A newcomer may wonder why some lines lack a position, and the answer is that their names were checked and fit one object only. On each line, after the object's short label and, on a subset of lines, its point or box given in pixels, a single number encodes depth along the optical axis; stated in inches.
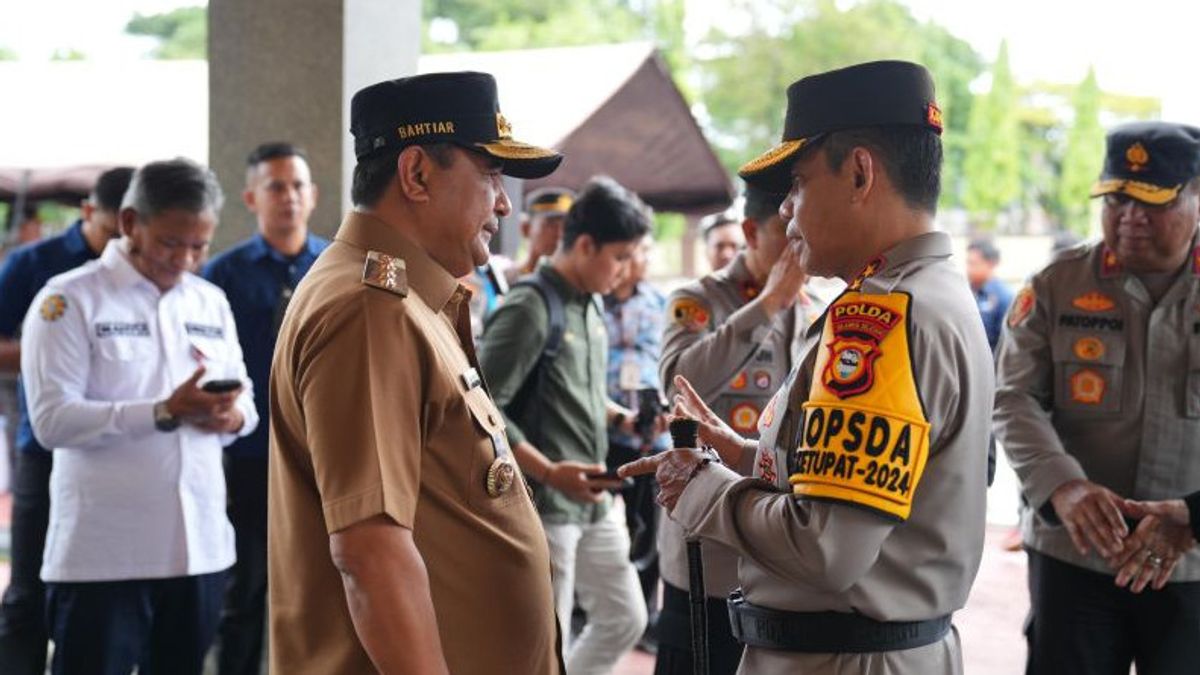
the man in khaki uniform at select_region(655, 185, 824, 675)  124.0
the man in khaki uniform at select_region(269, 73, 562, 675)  69.4
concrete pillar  184.5
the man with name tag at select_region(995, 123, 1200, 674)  124.1
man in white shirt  124.4
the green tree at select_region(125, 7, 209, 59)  1042.1
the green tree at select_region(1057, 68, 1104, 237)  1128.2
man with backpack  147.7
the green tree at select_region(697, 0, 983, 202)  1103.0
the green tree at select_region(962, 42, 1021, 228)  1137.4
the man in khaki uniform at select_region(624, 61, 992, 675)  69.4
